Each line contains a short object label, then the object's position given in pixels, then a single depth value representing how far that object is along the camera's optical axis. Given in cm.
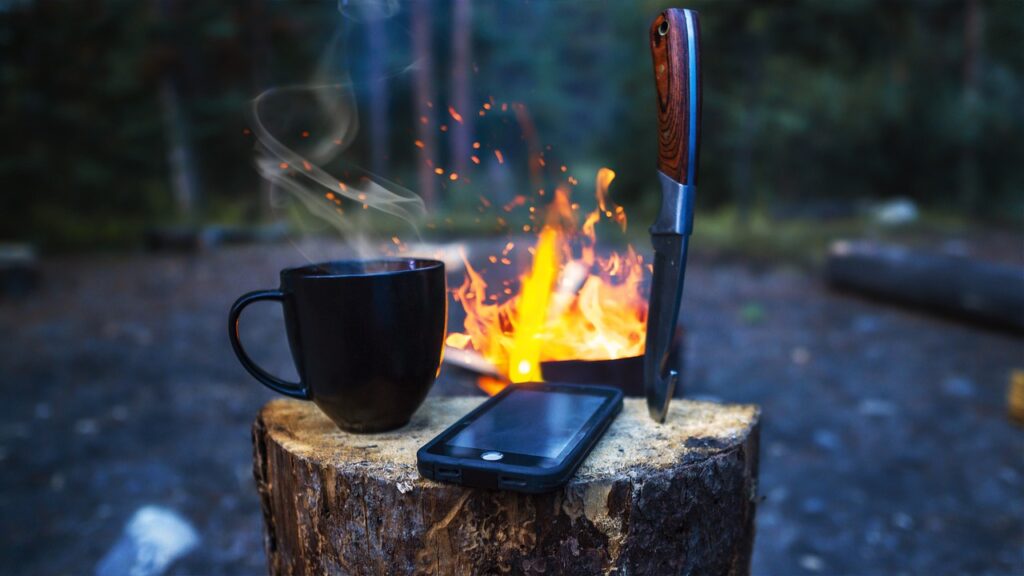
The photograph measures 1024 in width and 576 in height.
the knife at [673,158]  55
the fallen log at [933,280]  210
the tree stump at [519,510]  53
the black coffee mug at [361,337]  54
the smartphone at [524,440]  51
